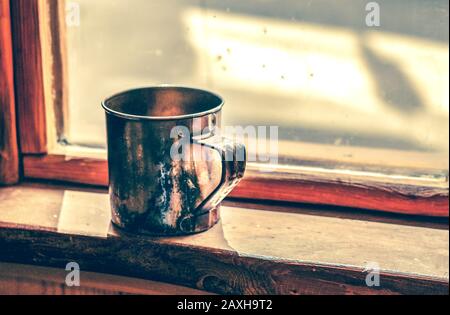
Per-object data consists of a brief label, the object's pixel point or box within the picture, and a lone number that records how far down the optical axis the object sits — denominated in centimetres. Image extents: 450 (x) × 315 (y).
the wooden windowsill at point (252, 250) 97
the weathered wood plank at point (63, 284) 102
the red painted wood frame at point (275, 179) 103
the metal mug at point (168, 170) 96
